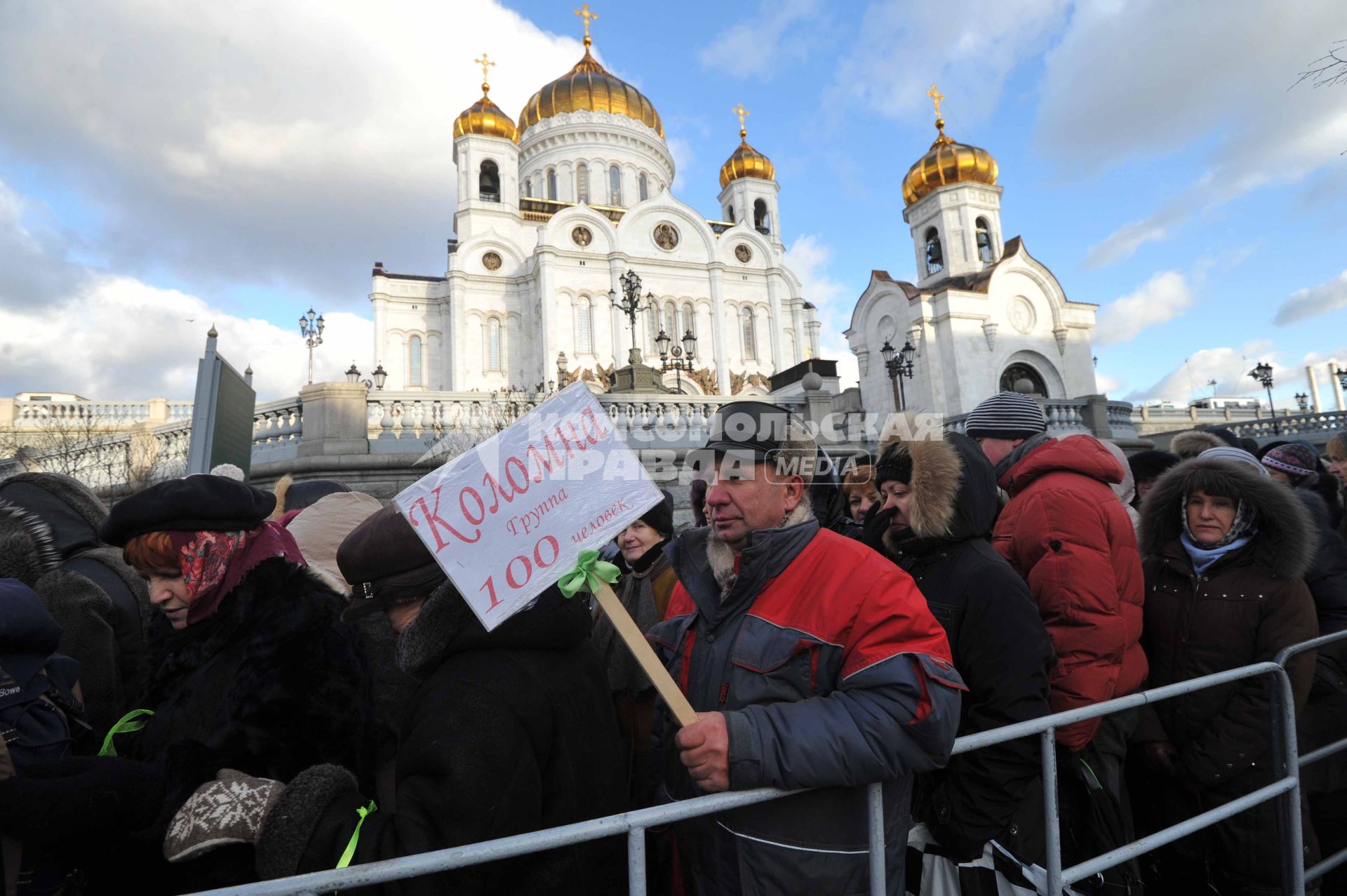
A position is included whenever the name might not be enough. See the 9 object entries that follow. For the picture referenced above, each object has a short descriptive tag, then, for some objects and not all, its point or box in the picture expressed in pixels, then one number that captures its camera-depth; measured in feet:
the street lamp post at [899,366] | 74.79
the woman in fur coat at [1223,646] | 8.39
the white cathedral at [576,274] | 126.93
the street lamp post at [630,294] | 73.92
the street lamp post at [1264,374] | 114.73
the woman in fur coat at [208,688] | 5.14
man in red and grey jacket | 5.14
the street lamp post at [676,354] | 70.94
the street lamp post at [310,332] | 101.30
